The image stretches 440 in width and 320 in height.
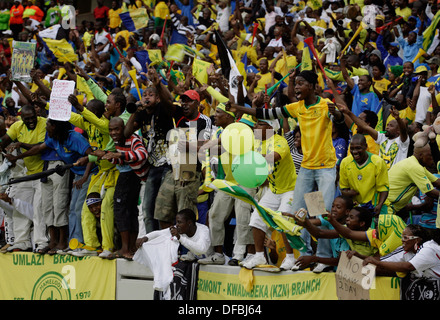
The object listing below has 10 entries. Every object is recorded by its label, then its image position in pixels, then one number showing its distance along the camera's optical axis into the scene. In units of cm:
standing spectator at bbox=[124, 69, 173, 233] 1712
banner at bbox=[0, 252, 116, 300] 1877
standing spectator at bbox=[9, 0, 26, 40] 4341
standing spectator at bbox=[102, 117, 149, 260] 1769
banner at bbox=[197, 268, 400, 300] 1345
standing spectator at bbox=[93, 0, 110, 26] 4309
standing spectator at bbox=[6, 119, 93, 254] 1959
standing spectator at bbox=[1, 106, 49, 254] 2027
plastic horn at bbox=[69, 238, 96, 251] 1947
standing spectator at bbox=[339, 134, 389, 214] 1478
